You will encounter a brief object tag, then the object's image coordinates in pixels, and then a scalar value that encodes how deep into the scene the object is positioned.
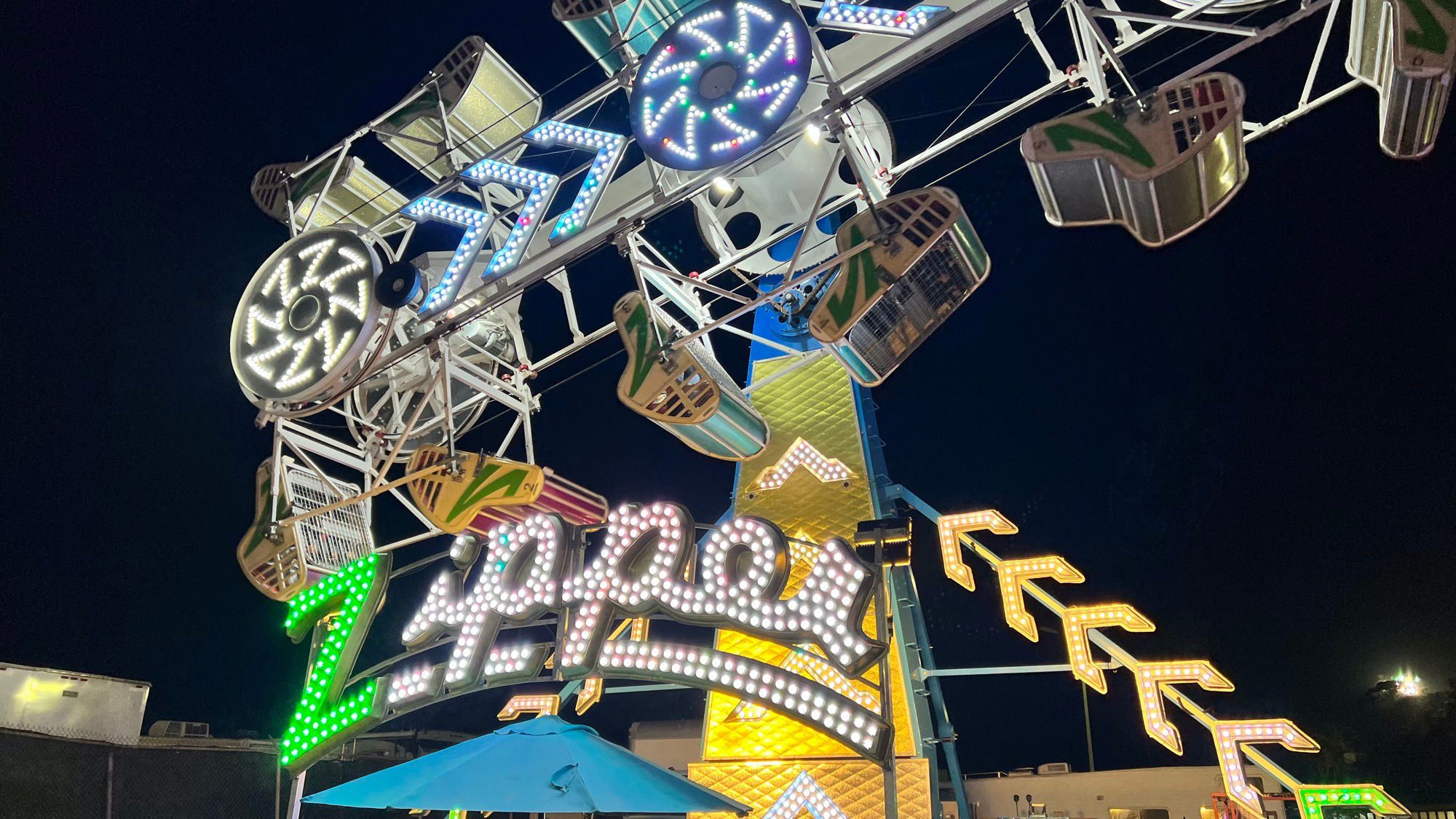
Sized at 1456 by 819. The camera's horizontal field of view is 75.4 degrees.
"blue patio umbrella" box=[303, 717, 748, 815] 6.70
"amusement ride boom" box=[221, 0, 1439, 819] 6.98
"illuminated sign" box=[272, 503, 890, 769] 7.71
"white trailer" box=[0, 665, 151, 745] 11.09
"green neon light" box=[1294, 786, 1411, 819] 6.88
